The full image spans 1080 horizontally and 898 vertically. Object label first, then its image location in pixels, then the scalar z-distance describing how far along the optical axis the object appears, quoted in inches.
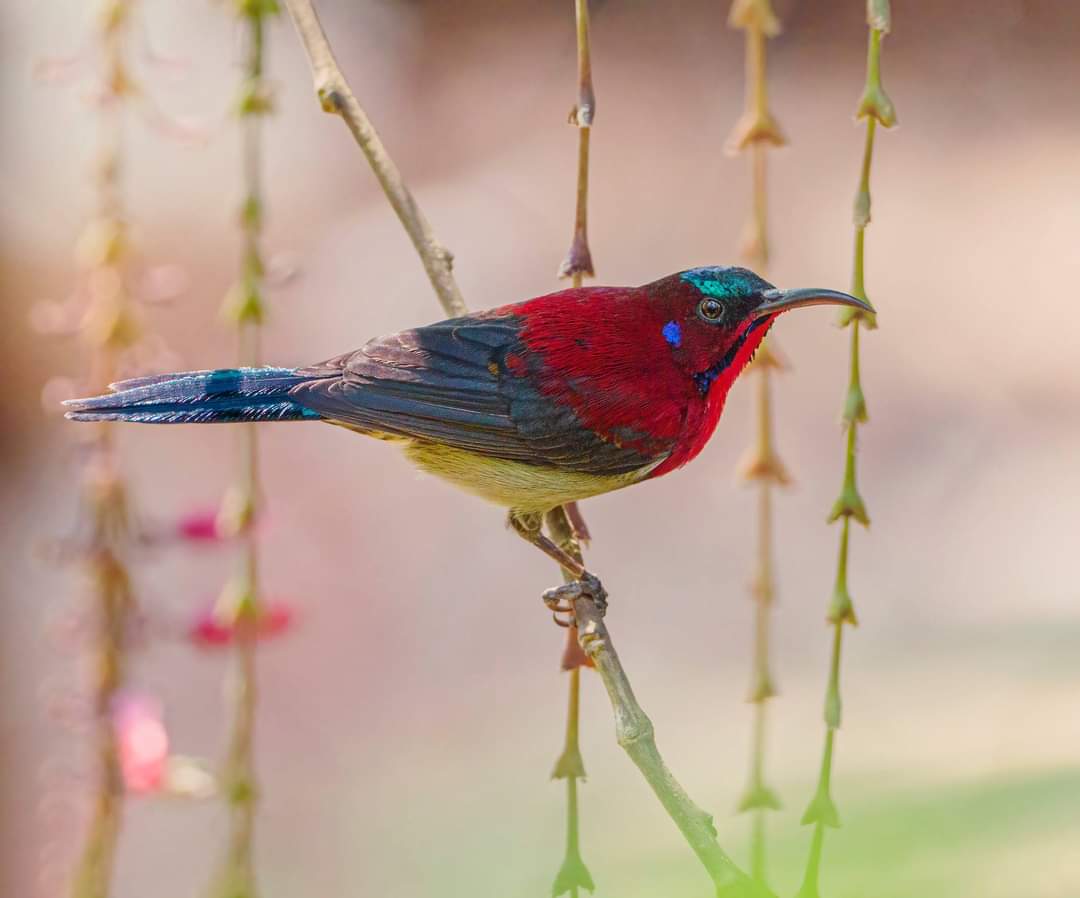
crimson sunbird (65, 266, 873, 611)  138.4
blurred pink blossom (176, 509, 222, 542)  138.5
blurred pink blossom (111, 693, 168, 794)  137.5
